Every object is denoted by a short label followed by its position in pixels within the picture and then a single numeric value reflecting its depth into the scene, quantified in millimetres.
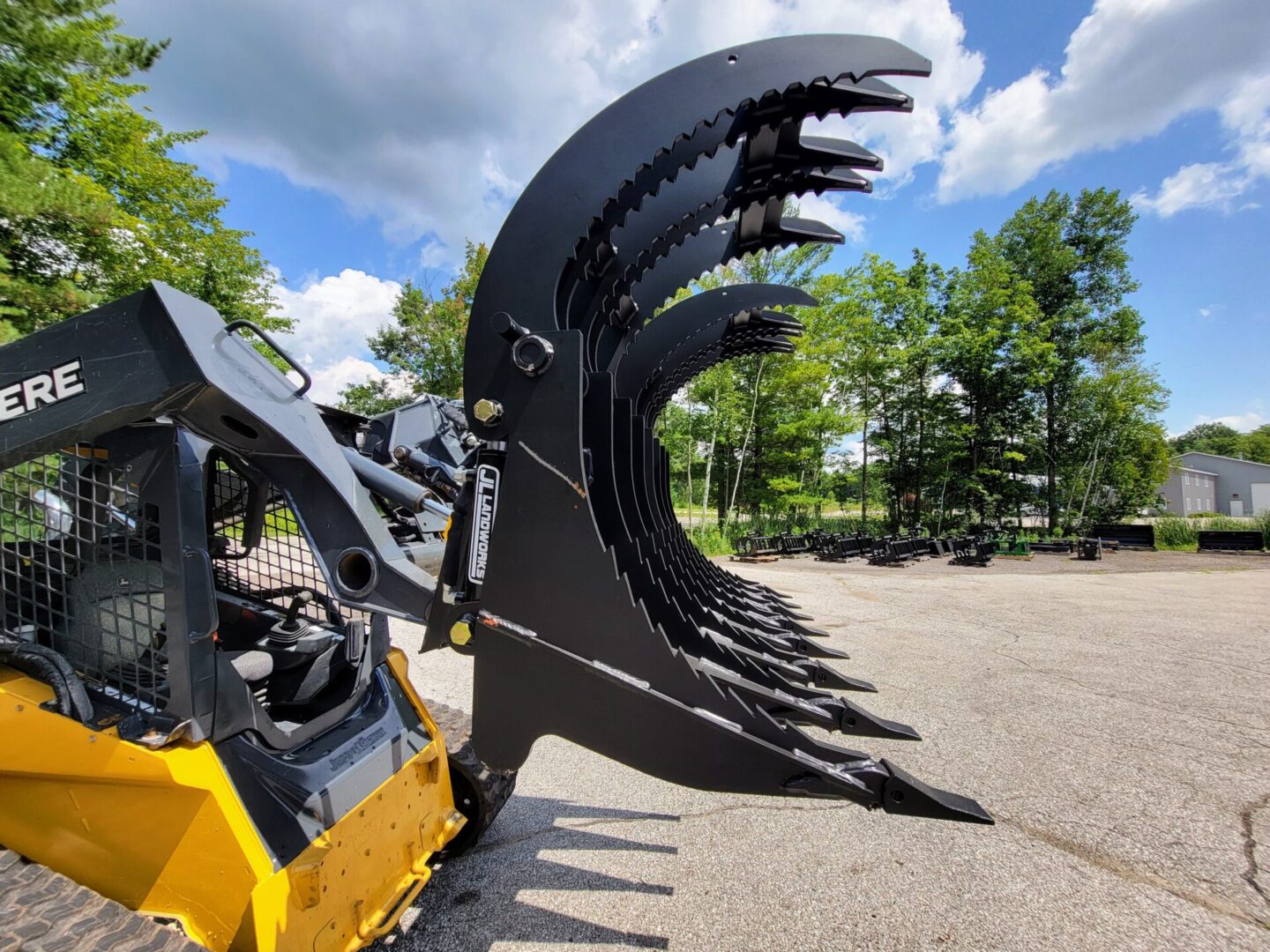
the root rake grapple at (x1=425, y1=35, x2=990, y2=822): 1432
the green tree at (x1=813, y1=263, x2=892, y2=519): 22047
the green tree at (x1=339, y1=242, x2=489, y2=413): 26906
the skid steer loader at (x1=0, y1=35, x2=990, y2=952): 1435
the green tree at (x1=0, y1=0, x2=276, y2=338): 10758
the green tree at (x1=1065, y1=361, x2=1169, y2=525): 25688
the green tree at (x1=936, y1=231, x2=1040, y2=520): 23984
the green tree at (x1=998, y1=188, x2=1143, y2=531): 26766
